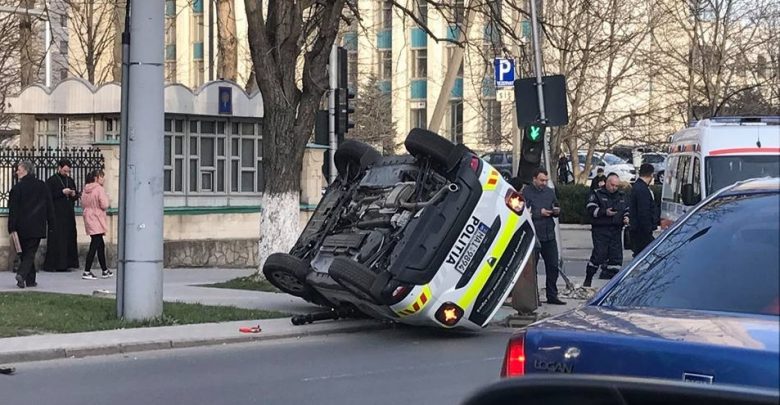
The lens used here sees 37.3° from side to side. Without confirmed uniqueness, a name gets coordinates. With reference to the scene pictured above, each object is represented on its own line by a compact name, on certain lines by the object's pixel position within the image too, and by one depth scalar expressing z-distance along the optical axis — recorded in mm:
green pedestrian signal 15914
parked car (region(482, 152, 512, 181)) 46031
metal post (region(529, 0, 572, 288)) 16266
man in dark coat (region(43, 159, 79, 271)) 20438
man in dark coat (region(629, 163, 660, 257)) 17281
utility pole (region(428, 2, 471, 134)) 29906
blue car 3750
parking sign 18859
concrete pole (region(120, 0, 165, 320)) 13039
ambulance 15719
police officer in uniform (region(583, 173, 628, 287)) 17203
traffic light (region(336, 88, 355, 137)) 19672
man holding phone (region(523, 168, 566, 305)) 15477
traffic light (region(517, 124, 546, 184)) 15930
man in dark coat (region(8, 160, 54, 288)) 17391
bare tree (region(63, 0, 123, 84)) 35594
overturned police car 11844
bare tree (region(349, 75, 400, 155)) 54156
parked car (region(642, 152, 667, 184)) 45656
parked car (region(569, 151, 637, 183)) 48156
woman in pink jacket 19453
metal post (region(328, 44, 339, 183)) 19812
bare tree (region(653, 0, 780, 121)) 32781
